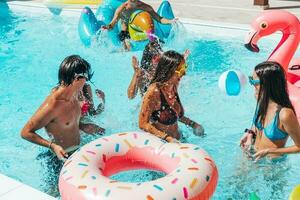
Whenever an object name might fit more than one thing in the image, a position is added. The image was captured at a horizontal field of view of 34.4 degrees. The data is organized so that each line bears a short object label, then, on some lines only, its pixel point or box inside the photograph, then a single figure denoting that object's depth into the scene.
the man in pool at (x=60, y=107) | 3.55
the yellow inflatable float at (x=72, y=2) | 13.52
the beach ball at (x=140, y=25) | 8.35
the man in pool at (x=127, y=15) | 8.69
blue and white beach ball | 5.18
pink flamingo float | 5.61
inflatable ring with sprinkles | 2.72
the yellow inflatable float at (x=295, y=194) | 2.69
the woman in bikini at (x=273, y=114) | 3.46
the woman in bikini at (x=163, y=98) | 3.87
